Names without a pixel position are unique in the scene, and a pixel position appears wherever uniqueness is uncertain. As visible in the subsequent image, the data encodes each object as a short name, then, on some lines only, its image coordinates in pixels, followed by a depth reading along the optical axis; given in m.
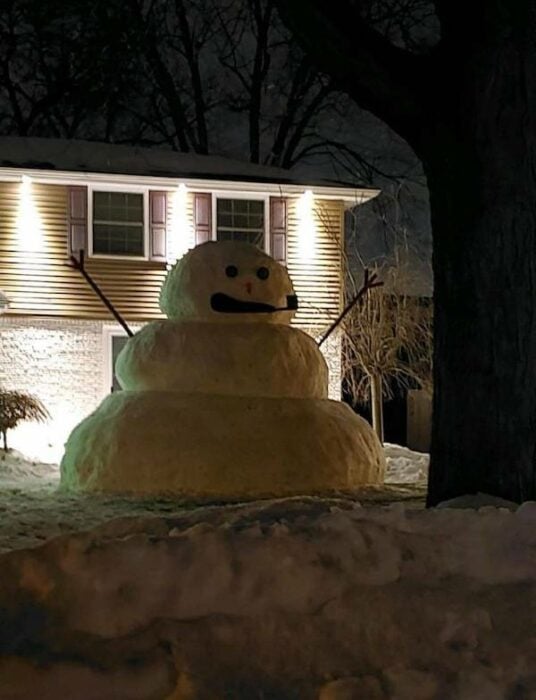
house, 19.09
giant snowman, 12.73
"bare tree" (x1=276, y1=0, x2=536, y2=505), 6.65
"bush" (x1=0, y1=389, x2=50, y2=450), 17.34
